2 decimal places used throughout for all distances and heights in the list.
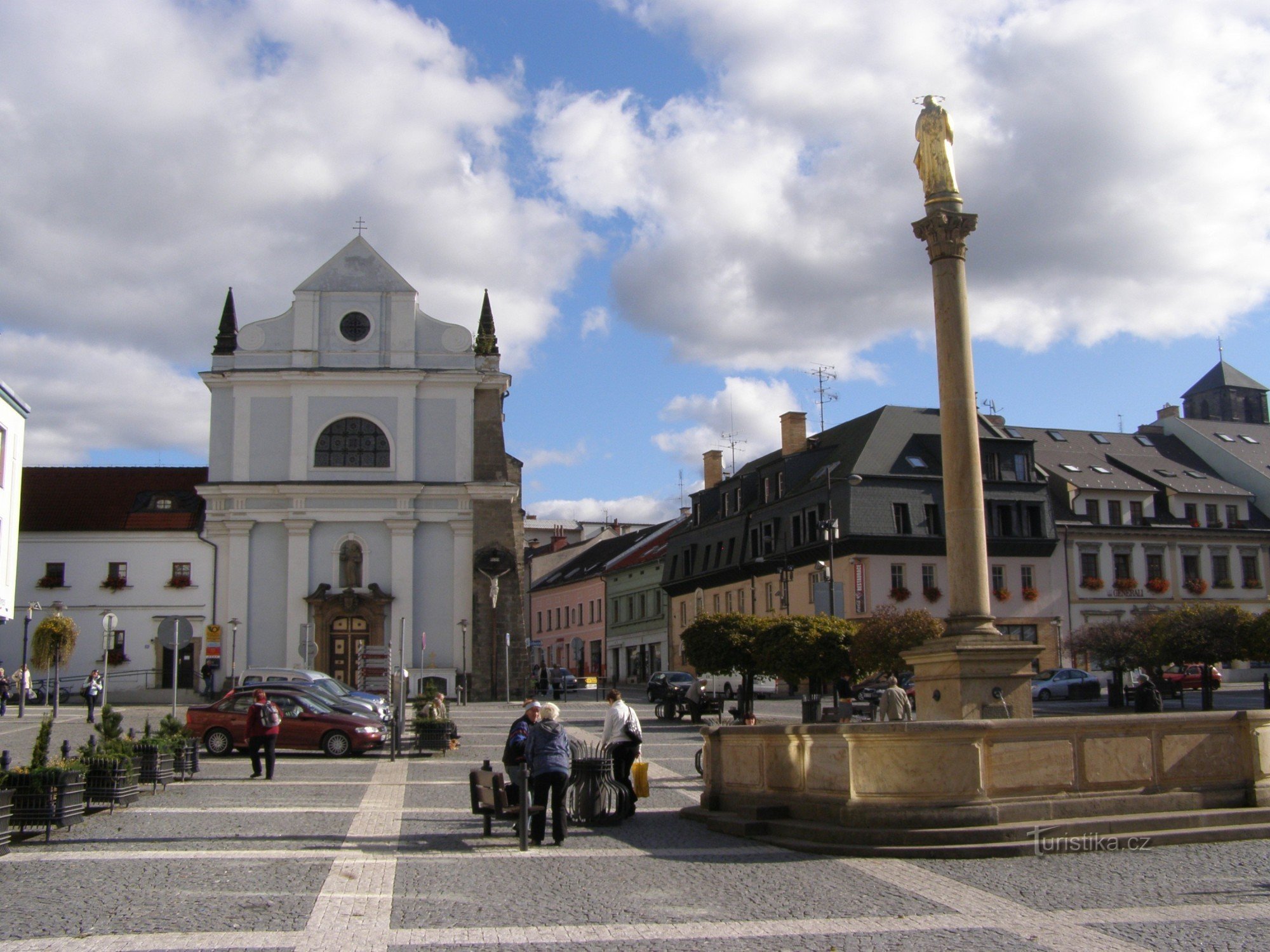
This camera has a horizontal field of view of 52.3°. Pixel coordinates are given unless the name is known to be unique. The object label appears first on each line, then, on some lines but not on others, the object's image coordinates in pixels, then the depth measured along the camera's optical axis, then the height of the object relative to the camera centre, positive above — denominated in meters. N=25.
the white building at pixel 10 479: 34.38 +5.75
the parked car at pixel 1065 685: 43.94 -0.47
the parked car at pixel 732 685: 51.78 -0.35
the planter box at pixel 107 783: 15.05 -1.09
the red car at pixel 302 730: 24.88 -0.84
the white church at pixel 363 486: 50.12 +7.71
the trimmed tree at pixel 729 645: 32.62 +0.81
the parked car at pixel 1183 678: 43.72 -0.35
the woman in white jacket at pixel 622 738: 15.99 -0.72
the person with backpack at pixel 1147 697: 32.78 -0.71
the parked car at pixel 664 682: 44.07 -0.11
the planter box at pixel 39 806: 12.99 -1.15
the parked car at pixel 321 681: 32.59 +0.12
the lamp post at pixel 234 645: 49.16 +1.60
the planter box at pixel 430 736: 25.31 -1.02
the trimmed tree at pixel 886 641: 31.98 +0.82
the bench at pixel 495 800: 12.76 -1.21
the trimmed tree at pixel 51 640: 42.09 +1.67
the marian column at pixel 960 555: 15.52 +1.44
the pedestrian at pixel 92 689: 34.91 +0.03
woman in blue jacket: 13.23 -0.89
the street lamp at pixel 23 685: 36.68 +0.16
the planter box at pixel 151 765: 17.62 -1.03
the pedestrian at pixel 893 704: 21.64 -0.50
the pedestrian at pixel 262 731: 19.84 -0.67
